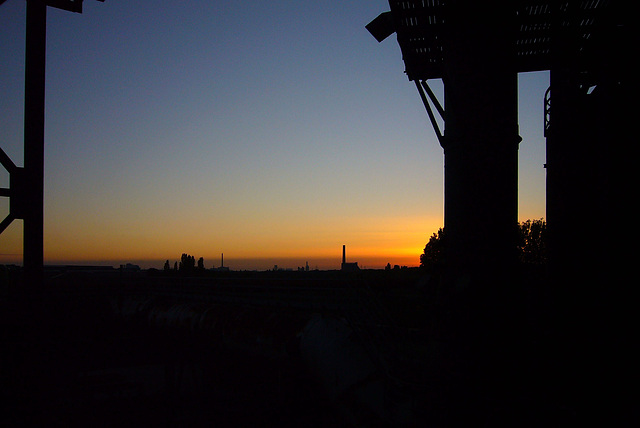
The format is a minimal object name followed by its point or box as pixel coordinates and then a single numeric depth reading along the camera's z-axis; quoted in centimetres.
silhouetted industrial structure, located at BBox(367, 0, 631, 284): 621
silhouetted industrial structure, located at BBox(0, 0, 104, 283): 920
